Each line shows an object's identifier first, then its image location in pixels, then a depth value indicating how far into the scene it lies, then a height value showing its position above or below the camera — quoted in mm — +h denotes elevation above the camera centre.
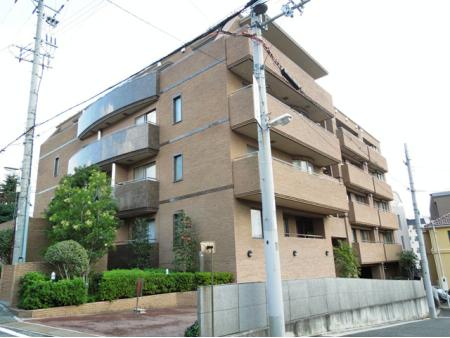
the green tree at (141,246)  18266 +1761
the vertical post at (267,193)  8250 +1952
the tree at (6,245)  18844 +2131
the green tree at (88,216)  15727 +2900
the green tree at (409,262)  32062 +760
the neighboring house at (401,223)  42469 +5826
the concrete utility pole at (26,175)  13570 +4158
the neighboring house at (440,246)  35344 +2191
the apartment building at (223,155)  16781 +6652
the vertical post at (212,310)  8226 -663
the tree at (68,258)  13273 +958
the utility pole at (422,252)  20906 +1041
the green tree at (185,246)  16594 +1533
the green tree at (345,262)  22516 +699
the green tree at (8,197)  33359 +8828
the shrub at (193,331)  8361 -1120
